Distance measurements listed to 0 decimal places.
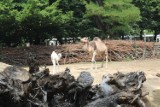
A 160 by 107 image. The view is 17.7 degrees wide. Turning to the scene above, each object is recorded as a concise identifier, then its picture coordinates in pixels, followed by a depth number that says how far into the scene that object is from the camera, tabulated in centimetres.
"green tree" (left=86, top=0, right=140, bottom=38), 2572
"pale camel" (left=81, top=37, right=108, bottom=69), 1814
